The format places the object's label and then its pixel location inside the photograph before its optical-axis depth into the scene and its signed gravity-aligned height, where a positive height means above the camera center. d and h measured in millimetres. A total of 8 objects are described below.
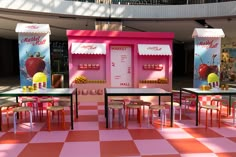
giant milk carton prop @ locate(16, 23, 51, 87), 6656 +504
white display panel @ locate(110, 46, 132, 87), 8211 +72
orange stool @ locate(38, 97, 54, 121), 5730 -977
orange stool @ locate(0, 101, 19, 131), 4848 -816
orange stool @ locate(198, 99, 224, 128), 4752 -873
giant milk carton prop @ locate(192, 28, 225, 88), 7180 +408
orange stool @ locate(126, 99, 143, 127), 4895 -876
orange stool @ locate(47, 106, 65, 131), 4543 -841
